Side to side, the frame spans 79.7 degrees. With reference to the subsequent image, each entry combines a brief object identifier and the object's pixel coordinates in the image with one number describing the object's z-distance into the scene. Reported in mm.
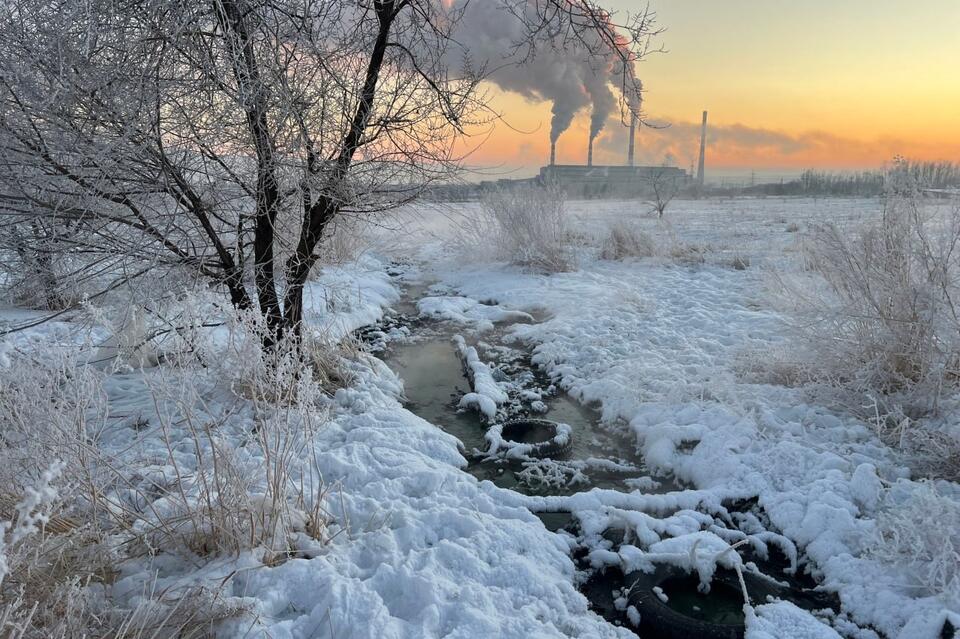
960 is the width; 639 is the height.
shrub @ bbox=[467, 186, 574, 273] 13664
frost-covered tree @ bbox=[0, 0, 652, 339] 3758
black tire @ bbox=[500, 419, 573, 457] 5016
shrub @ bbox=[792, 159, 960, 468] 4531
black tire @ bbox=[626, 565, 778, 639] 2963
